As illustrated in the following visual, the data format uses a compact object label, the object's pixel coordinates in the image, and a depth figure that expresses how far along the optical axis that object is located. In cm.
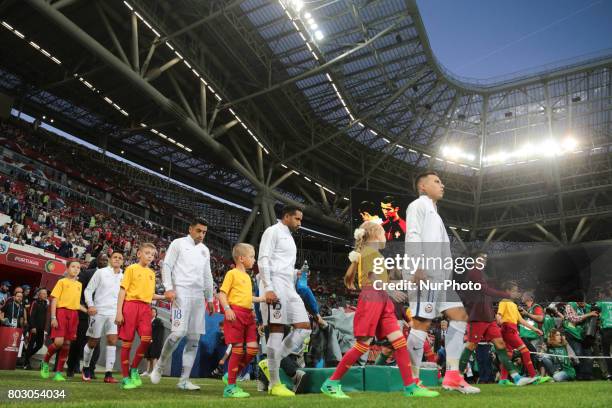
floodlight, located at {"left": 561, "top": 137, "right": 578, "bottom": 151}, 3466
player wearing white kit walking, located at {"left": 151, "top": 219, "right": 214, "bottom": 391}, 593
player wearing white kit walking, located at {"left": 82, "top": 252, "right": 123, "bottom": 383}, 730
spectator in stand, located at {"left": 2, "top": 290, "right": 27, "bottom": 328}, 1025
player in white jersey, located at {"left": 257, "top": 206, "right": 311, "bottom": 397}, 525
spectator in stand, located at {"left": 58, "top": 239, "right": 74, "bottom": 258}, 1680
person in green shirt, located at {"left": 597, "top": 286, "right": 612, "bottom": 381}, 927
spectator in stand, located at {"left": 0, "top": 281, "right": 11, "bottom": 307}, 1162
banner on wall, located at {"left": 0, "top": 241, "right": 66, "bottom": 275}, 1172
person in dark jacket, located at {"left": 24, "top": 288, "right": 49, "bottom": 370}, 1010
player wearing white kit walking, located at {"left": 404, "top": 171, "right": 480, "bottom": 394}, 479
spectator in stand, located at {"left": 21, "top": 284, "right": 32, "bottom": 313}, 1170
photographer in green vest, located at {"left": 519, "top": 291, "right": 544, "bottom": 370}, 986
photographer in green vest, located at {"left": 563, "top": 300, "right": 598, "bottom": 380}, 931
